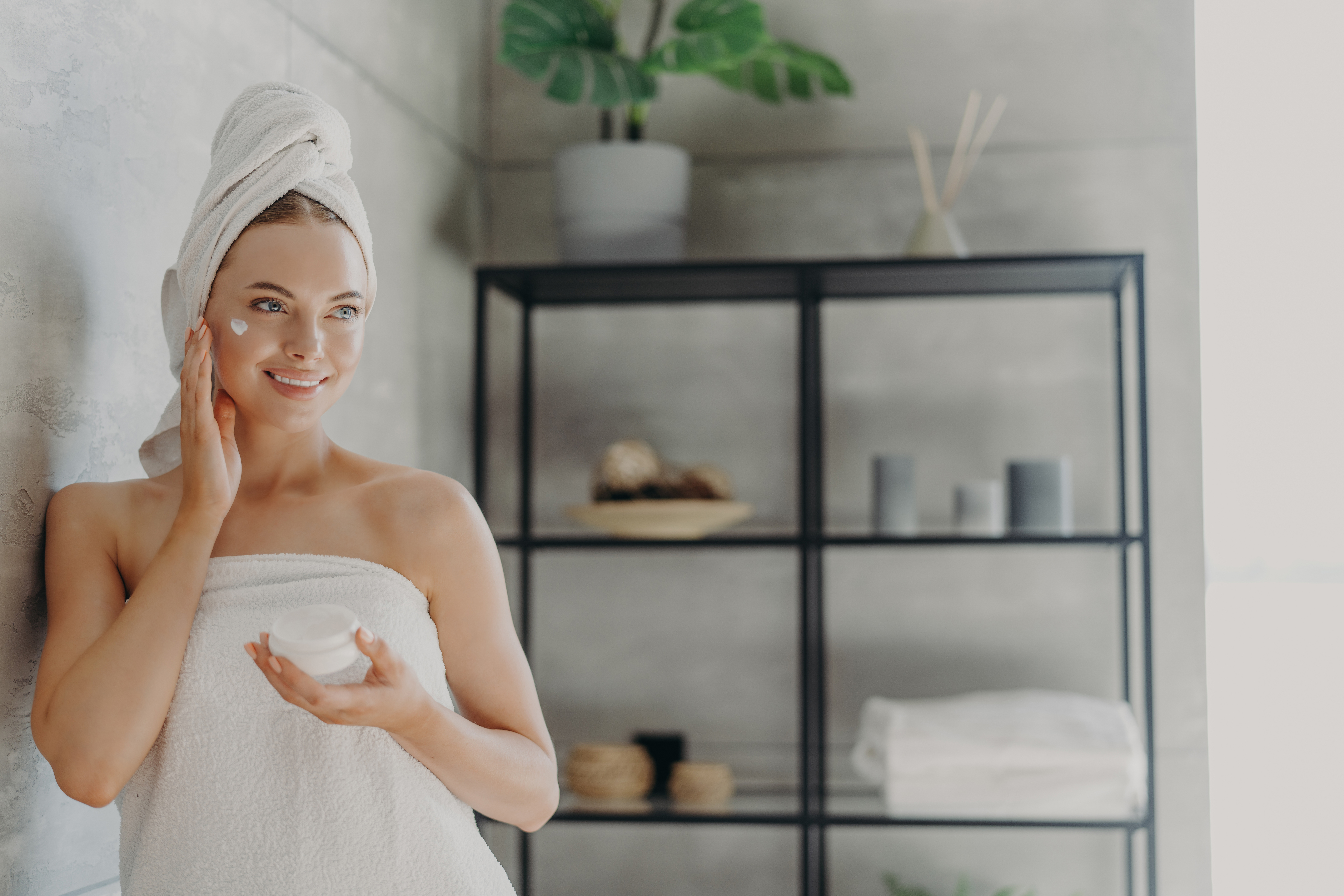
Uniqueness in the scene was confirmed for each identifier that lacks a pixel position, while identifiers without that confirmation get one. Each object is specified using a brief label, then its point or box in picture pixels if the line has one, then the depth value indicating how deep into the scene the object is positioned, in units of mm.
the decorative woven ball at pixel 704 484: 1598
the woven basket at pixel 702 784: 1596
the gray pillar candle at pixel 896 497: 1606
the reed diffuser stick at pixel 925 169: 1690
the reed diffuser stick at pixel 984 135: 1812
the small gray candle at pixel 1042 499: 1575
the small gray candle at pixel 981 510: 1586
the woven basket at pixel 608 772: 1592
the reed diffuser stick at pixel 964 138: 1793
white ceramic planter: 1659
